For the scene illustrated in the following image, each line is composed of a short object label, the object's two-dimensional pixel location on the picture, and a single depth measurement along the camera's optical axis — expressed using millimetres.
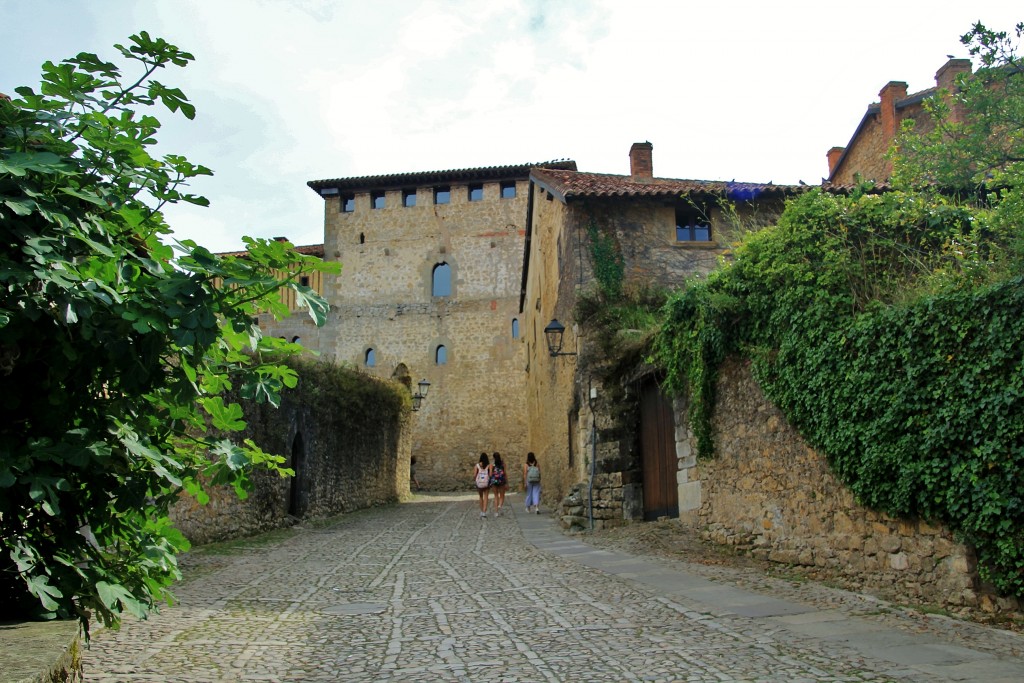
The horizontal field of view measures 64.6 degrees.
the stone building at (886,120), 22938
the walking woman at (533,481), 18797
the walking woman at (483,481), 17828
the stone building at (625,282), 13758
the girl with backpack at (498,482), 18141
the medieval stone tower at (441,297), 34469
